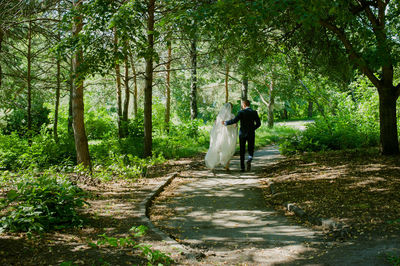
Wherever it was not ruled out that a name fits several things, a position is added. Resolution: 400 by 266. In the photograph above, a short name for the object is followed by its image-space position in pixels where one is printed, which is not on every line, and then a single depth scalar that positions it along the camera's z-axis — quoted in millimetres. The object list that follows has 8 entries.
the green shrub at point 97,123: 26589
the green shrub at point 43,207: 4605
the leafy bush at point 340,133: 13211
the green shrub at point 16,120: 24223
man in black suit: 10273
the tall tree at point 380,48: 8086
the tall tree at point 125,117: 17375
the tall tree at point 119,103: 19641
